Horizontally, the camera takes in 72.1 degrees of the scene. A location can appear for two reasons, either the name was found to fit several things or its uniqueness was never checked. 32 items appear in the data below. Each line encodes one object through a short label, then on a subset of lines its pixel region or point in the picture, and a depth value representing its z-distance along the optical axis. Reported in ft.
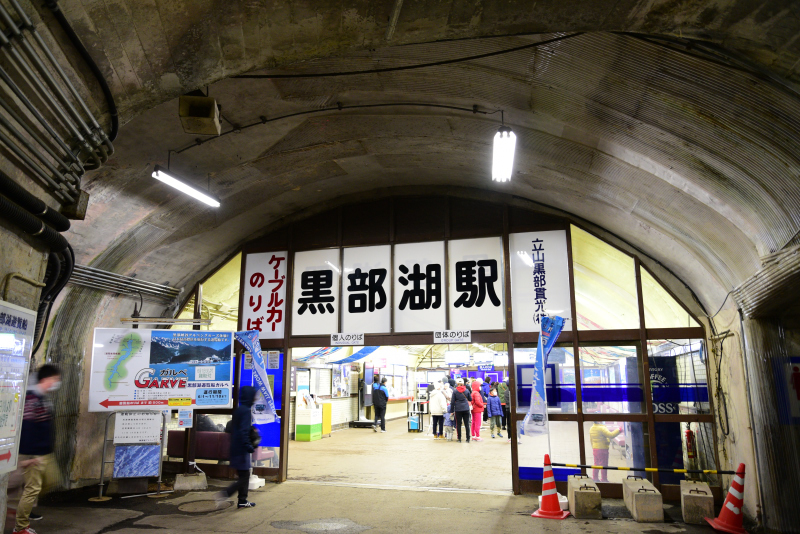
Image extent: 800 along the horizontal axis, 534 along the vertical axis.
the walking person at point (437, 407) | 47.19
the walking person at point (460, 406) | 43.19
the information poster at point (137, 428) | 26.25
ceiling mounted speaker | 18.70
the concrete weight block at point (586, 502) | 21.76
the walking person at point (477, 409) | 47.14
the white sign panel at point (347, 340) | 29.76
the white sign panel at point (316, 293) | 30.68
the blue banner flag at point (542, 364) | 24.62
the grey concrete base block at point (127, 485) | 26.43
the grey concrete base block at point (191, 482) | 27.27
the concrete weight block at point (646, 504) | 21.07
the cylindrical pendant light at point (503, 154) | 18.71
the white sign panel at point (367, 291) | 29.94
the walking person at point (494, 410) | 48.57
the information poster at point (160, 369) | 26.45
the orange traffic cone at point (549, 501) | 21.95
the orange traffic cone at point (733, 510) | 19.56
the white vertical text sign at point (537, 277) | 27.55
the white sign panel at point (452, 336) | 28.14
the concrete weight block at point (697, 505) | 20.84
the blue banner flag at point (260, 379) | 28.30
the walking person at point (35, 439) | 18.08
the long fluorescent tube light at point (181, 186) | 21.61
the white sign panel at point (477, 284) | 28.37
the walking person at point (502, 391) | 48.19
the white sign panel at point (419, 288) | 29.19
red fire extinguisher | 25.26
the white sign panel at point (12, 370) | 10.57
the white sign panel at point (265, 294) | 31.24
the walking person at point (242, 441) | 22.58
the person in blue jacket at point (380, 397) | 53.57
